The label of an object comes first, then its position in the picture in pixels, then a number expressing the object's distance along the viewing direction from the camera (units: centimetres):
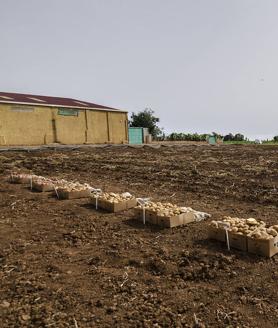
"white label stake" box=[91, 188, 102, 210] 642
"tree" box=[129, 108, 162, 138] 5456
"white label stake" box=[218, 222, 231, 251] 414
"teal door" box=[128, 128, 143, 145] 3578
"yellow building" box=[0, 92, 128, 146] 2389
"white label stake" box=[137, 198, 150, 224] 531
